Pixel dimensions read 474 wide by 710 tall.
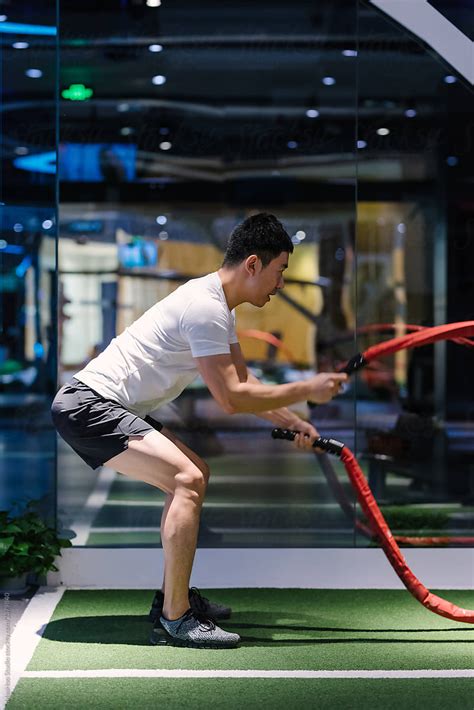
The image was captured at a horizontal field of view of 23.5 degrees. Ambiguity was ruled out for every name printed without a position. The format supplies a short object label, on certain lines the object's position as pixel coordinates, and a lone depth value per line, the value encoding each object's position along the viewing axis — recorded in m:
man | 4.05
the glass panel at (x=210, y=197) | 5.52
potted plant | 4.82
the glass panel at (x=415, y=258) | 5.47
